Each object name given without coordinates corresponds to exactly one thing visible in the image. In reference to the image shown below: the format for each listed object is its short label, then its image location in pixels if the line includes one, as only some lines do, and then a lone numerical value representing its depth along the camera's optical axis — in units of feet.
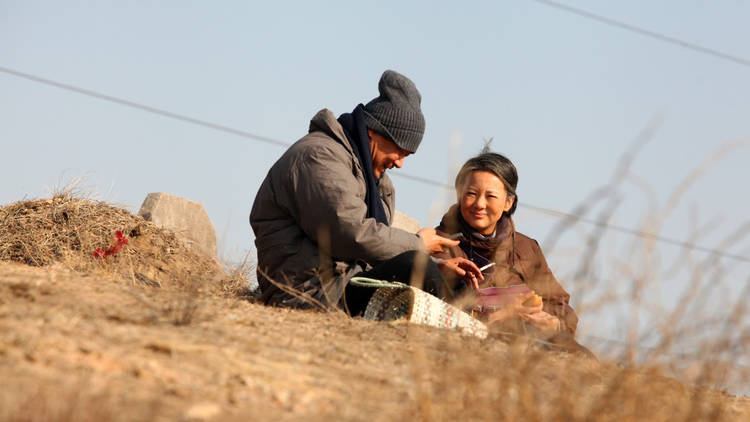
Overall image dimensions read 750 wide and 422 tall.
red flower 52.54
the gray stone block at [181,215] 73.92
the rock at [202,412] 16.20
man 32.04
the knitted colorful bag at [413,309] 29.84
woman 37.40
